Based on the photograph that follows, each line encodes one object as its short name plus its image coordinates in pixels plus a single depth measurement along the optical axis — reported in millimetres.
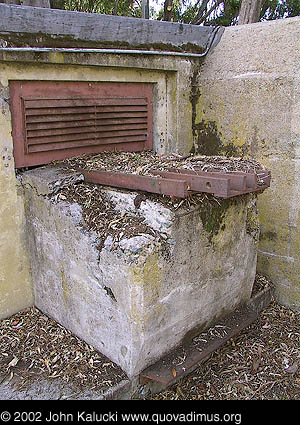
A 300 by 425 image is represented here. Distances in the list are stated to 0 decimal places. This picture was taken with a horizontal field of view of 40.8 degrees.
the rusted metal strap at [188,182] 2738
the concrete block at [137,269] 2889
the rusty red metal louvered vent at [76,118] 3557
